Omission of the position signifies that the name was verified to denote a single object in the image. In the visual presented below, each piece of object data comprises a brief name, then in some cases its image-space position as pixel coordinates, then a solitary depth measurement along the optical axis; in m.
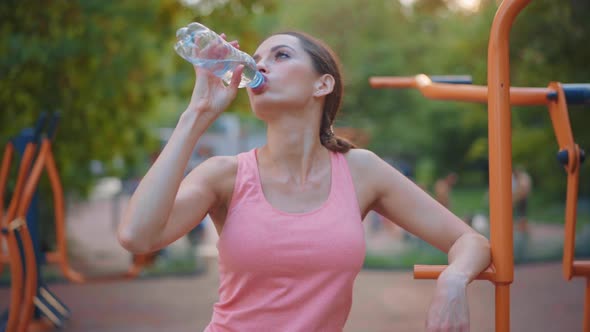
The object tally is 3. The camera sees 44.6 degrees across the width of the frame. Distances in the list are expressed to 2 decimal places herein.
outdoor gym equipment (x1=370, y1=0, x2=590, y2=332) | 1.65
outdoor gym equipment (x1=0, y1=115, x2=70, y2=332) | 4.05
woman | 1.74
